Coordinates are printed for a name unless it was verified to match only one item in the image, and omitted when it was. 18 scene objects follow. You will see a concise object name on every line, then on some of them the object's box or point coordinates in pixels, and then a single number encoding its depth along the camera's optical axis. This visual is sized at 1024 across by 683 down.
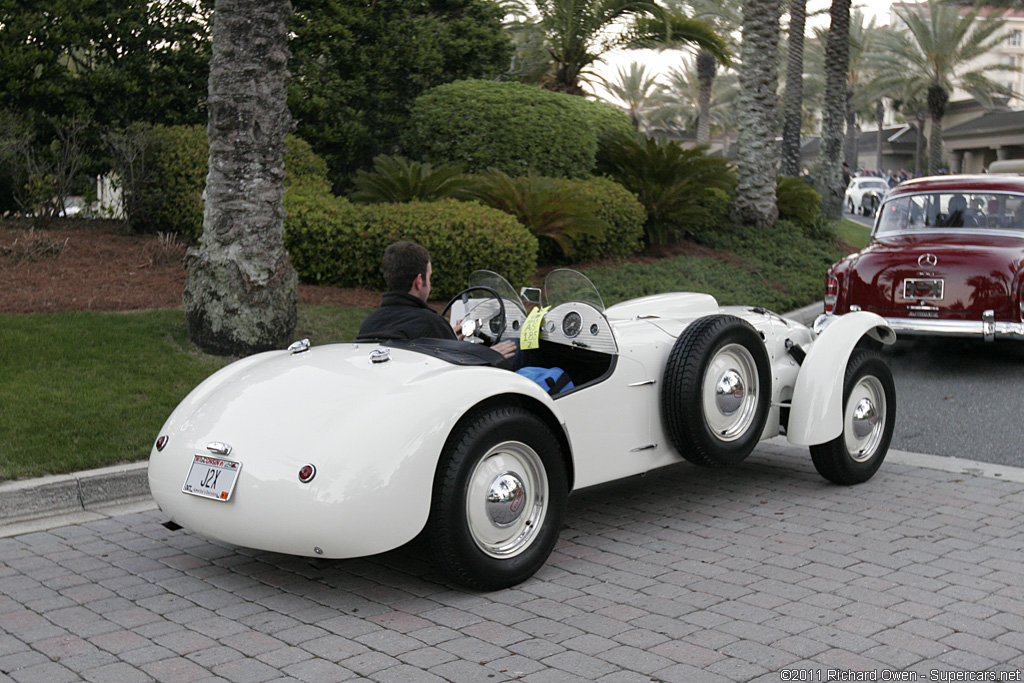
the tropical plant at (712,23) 33.69
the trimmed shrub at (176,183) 11.66
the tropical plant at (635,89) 62.66
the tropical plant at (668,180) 14.52
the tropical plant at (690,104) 64.31
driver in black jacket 5.02
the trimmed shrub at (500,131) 14.05
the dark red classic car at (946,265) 9.22
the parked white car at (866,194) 36.97
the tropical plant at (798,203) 16.78
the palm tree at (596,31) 16.75
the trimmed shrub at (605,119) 15.35
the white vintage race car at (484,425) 4.09
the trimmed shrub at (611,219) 13.27
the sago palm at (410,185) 12.41
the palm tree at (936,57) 43.91
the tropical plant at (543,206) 12.31
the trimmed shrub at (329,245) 10.78
